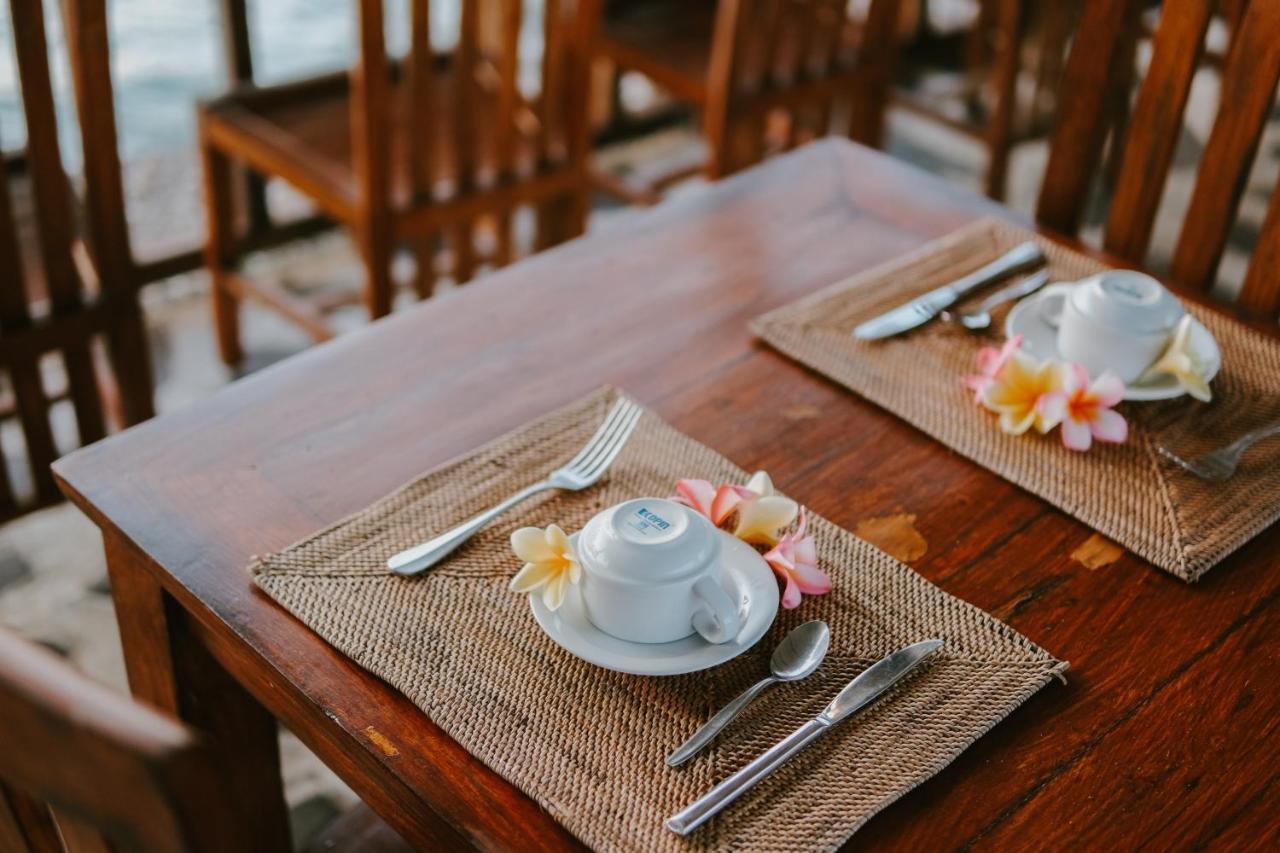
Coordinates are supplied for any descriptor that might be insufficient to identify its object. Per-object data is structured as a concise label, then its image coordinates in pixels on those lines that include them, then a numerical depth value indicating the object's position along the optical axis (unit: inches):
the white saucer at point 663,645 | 32.1
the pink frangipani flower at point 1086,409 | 40.5
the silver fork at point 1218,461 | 40.0
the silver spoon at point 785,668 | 30.6
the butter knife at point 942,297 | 45.9
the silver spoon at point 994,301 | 46.3
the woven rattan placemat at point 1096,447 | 38.3
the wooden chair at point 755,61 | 89.8
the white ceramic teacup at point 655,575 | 31.5
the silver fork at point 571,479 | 35.4
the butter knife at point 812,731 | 29.0
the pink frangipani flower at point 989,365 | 42.5
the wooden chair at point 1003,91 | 104.1
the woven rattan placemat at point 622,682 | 29.5
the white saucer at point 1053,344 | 42.6
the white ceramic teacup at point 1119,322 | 41.8
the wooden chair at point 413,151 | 75.5
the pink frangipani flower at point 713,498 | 35.9
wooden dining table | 30.4
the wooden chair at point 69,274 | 58.2
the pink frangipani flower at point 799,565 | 34.5
